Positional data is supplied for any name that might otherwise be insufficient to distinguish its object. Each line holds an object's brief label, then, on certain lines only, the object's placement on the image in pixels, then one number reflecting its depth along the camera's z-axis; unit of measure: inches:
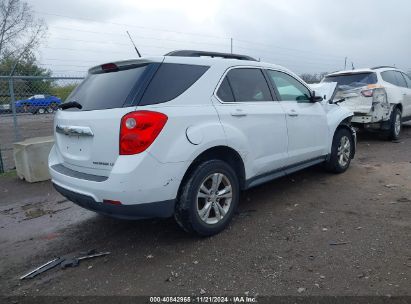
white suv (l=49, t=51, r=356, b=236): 121.2
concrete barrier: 241.3
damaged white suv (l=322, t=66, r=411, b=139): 325.1
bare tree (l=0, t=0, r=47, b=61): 1090.7
